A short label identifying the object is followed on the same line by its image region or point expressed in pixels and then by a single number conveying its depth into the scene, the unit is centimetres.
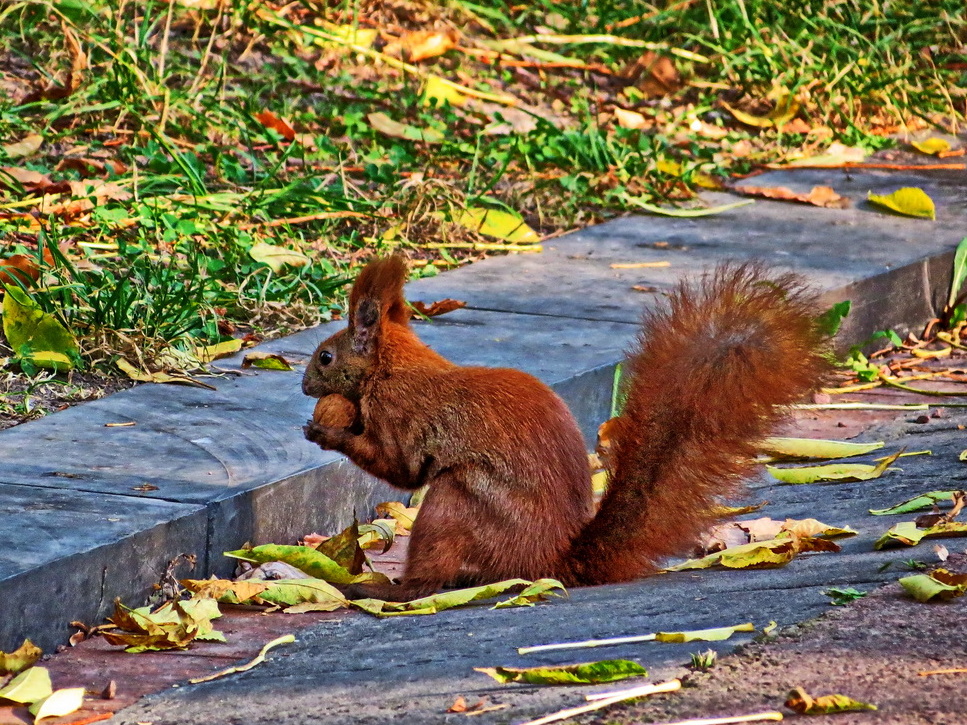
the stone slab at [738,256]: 1065
